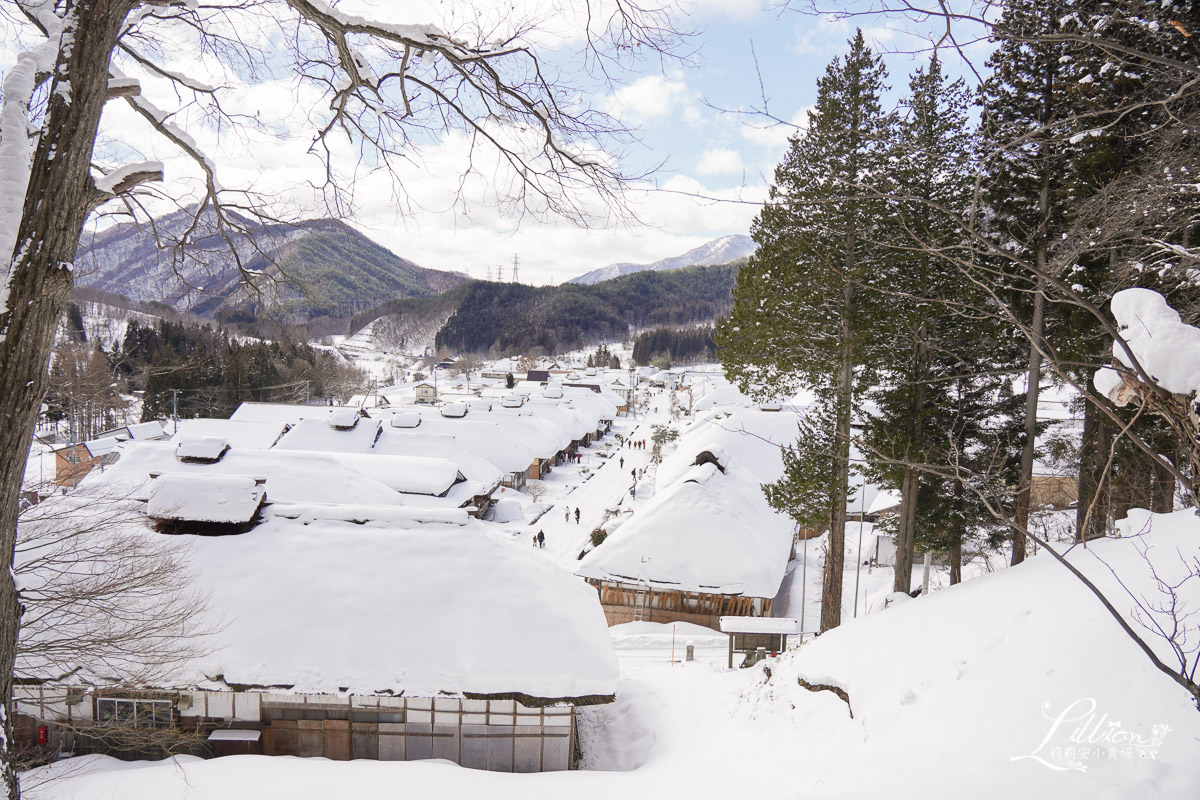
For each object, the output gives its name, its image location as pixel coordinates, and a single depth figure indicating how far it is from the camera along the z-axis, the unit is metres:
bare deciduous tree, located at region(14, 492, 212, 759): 8.41
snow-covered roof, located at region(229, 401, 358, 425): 39.19
